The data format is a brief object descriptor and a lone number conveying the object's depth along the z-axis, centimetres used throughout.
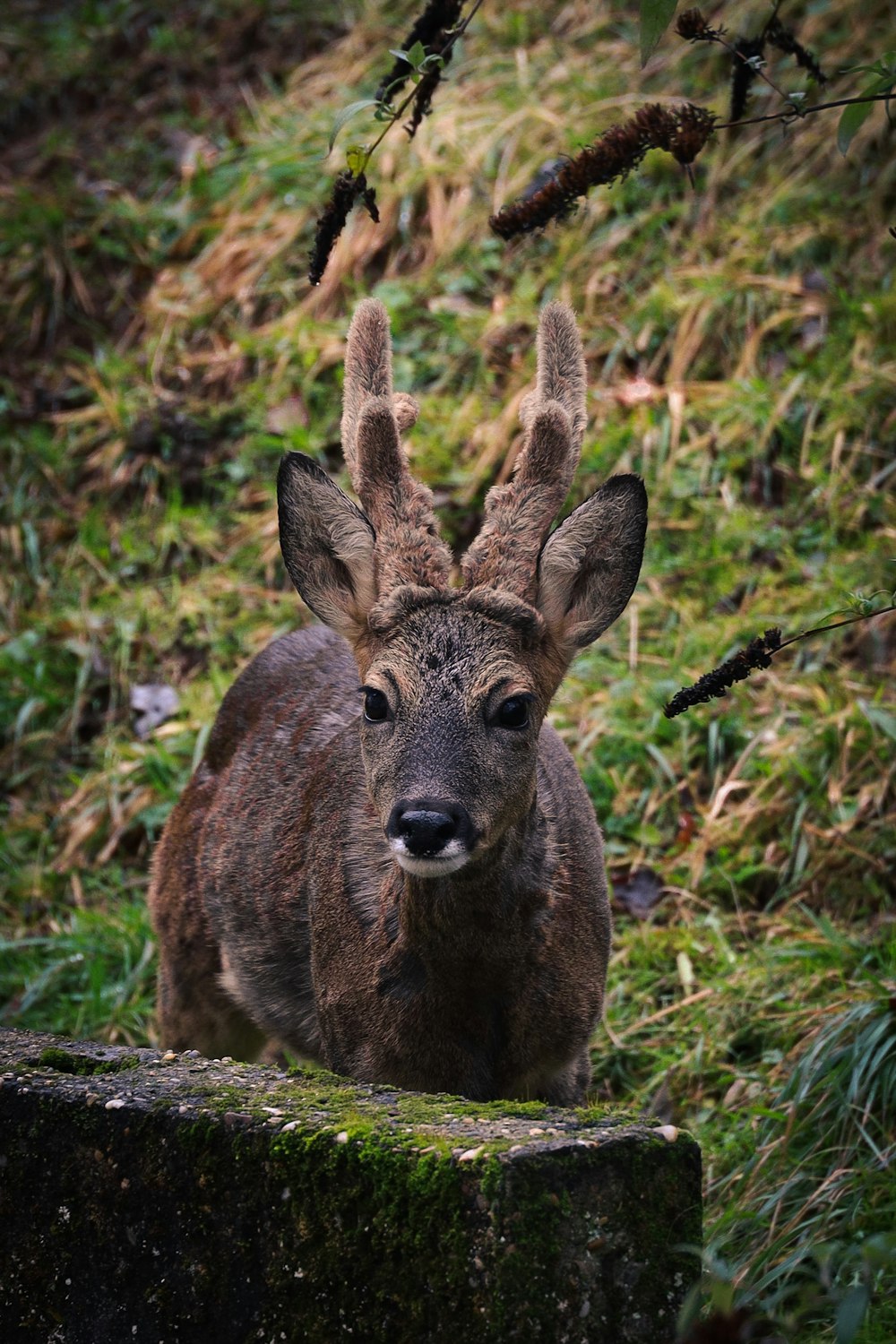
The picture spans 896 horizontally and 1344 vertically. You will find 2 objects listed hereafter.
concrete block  519
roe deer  737
